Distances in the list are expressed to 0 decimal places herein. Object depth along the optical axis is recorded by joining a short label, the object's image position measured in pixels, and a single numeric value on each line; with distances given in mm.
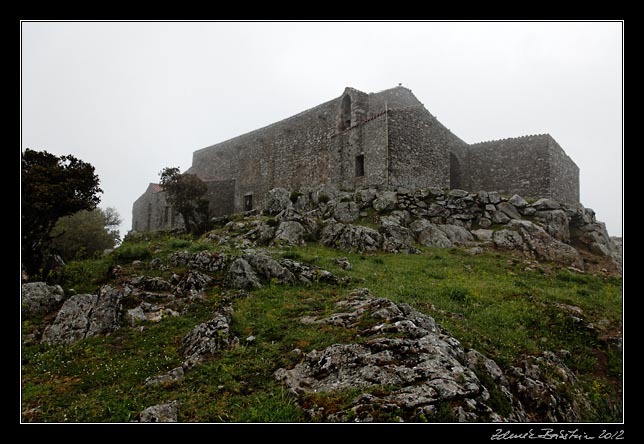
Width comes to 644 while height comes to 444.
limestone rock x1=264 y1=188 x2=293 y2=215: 25391
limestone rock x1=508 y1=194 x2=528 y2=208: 23234
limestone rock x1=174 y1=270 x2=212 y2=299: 12664
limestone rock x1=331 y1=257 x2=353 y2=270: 15586
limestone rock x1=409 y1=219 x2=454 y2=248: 21062
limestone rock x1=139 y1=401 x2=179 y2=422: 6309
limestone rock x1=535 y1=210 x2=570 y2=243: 21484
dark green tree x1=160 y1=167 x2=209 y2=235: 27234
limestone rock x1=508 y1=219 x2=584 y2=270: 19353
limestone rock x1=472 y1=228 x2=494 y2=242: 21547
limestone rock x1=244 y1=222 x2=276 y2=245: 20484
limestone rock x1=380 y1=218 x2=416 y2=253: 19734
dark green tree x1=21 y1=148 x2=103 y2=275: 13570
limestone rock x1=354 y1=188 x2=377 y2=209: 23642
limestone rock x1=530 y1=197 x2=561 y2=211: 22750
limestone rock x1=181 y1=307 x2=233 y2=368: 8734
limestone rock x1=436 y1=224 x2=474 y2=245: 21422
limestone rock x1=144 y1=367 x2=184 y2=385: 7688
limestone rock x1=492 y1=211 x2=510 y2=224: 22484
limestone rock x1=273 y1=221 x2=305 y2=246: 19766
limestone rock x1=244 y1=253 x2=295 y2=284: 13672
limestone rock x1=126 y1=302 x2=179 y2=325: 11078
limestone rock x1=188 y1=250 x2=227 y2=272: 14633
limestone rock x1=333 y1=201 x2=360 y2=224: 22844
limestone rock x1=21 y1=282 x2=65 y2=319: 11500
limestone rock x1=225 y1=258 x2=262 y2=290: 13039
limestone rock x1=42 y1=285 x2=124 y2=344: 10328
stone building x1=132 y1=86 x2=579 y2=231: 25406
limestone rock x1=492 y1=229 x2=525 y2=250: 20531
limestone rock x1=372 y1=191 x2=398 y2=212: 23139
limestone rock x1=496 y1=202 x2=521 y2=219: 22859
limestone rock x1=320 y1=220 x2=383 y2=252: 19656
